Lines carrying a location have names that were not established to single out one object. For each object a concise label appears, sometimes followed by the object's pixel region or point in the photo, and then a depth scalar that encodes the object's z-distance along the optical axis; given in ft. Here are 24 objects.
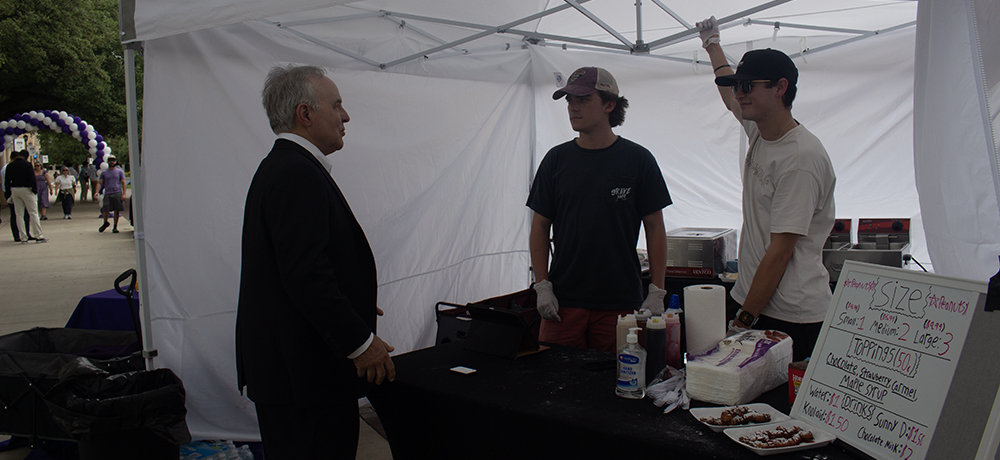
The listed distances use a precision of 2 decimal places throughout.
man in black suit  5.14
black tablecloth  4.37
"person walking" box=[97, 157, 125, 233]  38.29
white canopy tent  6.19
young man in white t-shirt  5.89
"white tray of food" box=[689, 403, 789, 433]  4.38
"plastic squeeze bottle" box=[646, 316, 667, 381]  5.34
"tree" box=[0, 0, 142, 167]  59.62
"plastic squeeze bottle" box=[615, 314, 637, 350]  5.51
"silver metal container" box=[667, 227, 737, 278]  12.17
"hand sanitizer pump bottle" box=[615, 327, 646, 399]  5.02
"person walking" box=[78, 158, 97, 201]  75.77
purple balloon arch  52.13
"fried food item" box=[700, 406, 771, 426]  4.38
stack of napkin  4.77
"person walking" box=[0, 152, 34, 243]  38.11
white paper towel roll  5.34
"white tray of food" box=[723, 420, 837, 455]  3.97
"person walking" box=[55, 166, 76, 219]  51.13
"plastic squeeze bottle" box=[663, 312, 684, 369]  5.53
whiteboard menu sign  3.70
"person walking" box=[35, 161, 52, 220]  46.59
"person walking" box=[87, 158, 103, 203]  62.54
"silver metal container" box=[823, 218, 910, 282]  11.15
